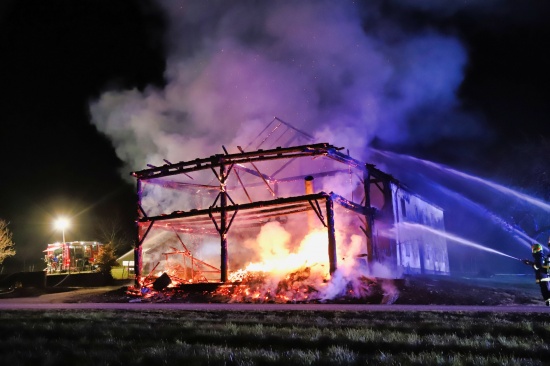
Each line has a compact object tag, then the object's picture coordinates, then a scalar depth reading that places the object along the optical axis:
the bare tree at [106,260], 32.58
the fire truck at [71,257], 40.03
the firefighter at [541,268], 12.73
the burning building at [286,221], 21.73
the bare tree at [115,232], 56.69
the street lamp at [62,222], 38.01
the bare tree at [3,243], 43.43
